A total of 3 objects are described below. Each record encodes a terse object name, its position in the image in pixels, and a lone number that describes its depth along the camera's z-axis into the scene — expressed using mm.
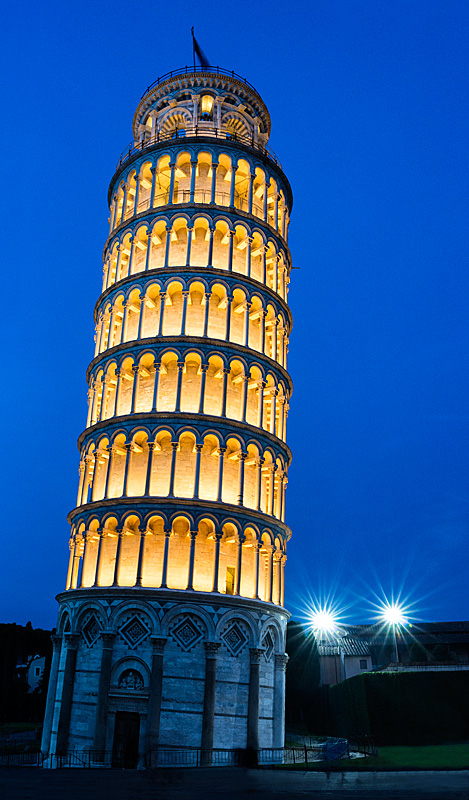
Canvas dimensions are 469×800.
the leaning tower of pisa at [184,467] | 27297
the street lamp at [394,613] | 57375
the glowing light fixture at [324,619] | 56719
